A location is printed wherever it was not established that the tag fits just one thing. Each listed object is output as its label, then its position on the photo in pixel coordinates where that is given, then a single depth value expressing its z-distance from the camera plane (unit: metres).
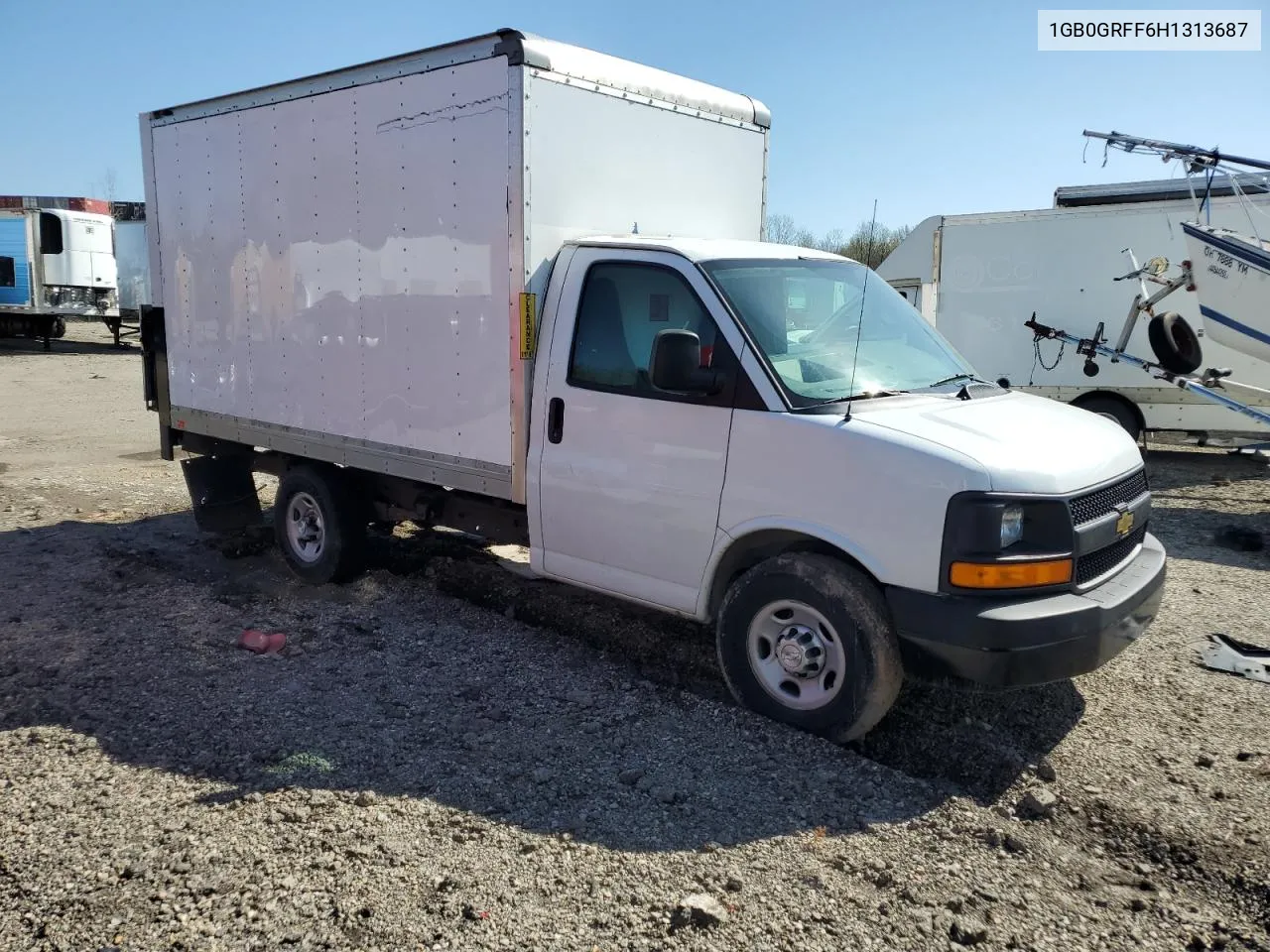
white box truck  4.09
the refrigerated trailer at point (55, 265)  26.97
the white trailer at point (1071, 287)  11.89
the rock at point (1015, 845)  3.63
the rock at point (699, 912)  3.19
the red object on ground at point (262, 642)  5.65
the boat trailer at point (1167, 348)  10.21
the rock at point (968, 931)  3.14
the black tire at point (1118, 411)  12.36
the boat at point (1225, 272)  10.01
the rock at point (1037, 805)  3.90
